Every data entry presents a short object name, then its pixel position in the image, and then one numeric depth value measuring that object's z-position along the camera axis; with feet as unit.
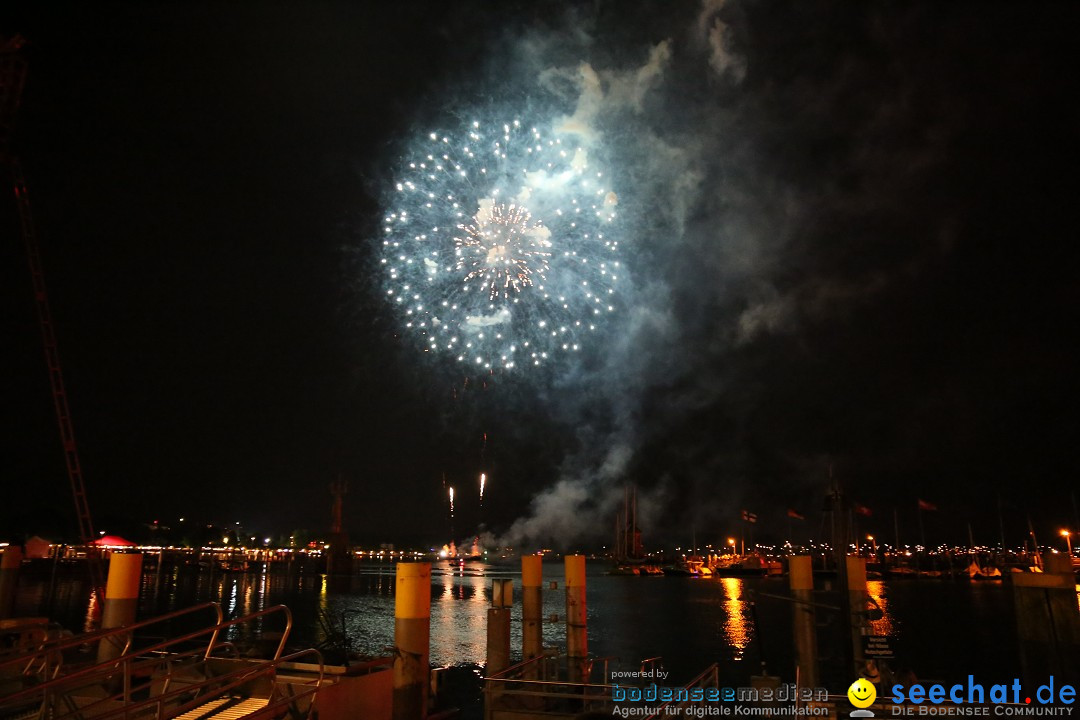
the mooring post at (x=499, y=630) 70.23
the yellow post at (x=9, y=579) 100.47
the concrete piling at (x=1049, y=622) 53.42
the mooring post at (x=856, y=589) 73.46
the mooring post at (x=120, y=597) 57.62
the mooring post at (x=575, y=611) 74.59
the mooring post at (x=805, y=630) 59.82
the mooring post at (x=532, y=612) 74.74
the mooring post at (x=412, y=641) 49.52
